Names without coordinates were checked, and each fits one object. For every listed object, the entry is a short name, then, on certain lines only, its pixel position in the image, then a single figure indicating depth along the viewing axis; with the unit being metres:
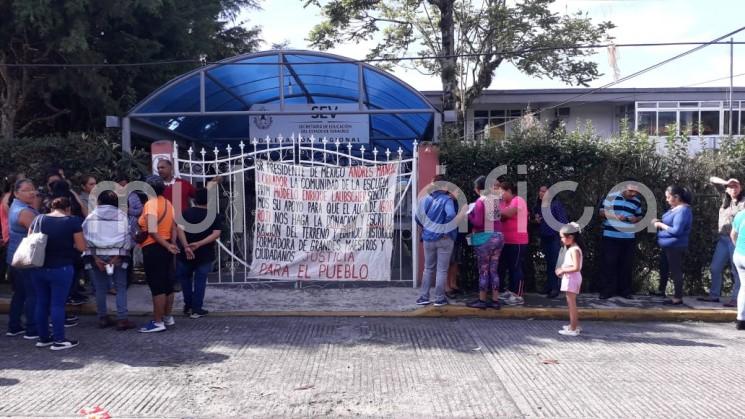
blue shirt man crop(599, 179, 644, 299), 9.00
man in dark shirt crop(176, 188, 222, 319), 7.83
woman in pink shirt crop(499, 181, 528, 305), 8.56
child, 7.44
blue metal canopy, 11.00
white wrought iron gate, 9.42
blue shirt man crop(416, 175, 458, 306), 8.38
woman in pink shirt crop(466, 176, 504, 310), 8.34
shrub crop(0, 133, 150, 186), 9.66
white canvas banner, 9.47
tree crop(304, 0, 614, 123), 20.05
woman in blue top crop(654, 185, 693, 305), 8.62
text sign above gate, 12.94
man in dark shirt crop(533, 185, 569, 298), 9.08
